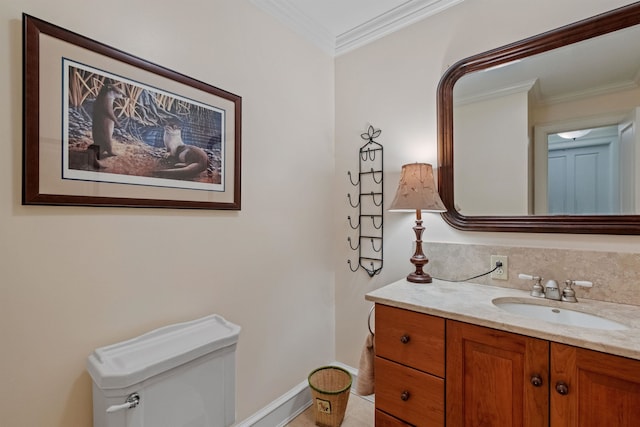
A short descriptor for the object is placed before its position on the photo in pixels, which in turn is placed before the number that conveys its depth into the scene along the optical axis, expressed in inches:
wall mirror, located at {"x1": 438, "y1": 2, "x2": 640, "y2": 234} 49.9
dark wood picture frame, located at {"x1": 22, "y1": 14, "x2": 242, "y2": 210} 37.4
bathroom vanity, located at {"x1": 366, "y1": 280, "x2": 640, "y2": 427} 34.7
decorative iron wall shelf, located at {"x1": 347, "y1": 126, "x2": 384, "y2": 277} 78.9
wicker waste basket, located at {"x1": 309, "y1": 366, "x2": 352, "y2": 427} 67.7
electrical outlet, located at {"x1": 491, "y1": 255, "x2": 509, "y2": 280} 58.8
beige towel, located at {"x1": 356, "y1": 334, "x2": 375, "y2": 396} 61.2
